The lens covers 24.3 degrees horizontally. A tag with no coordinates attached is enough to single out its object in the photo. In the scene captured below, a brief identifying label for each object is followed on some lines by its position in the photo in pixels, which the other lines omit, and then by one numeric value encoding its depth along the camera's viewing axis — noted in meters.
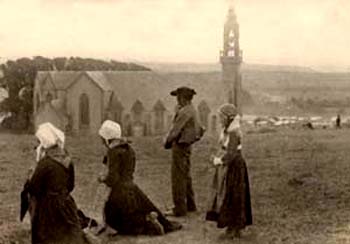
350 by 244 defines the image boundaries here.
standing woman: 9.21
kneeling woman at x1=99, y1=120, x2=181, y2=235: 9.36
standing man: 10.60
